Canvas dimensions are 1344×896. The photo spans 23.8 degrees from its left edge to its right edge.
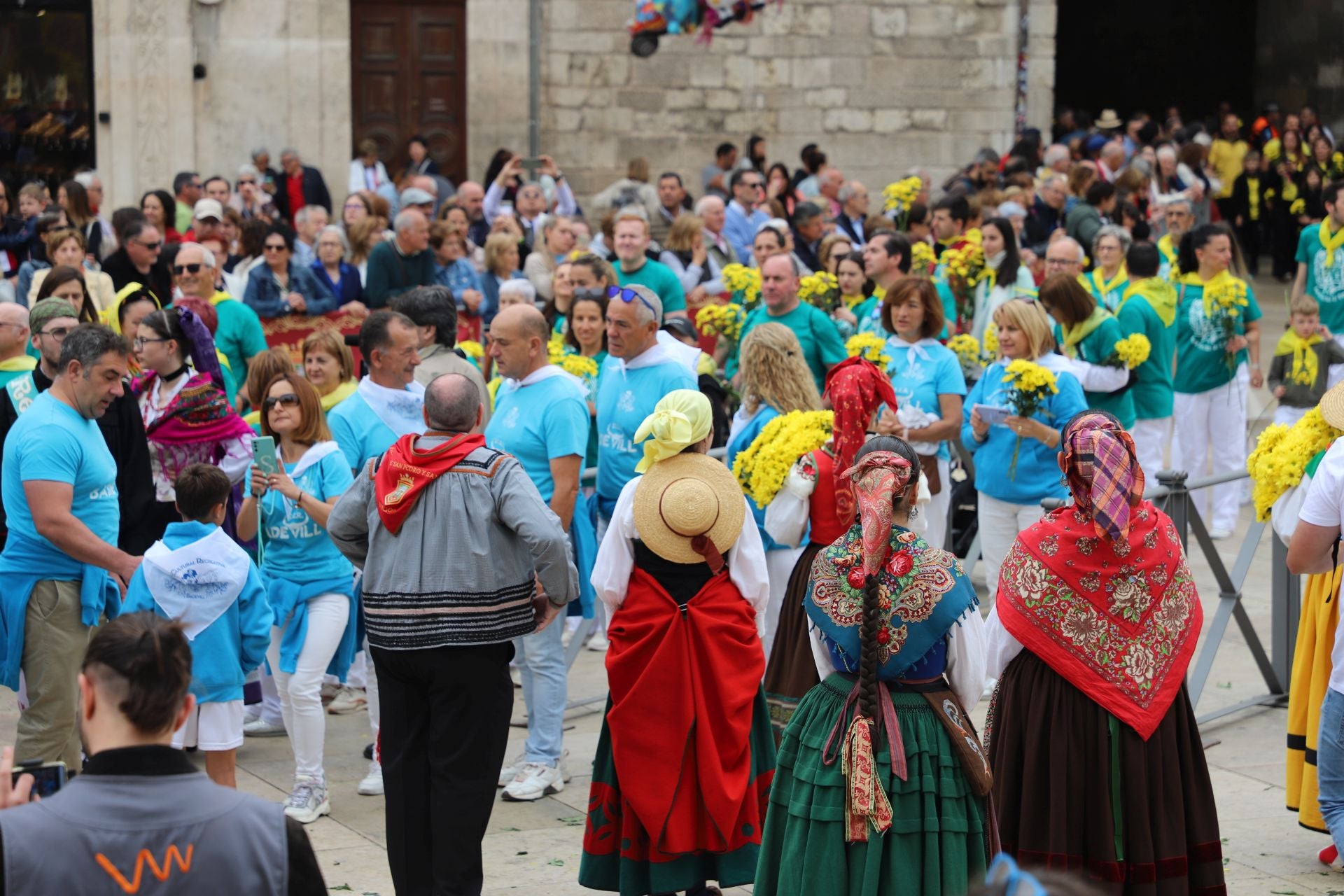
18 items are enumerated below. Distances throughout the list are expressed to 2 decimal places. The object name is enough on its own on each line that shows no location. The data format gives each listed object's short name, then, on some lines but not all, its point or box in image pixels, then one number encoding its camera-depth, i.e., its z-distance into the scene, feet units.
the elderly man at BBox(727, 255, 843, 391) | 55.70
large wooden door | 123.31
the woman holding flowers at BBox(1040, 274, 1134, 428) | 56.04
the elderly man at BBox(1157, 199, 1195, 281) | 76.75
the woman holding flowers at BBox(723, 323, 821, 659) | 43.53
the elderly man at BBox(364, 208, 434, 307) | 71.19
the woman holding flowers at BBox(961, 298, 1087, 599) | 47.77
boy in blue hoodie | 36.01
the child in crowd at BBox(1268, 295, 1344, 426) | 62.53
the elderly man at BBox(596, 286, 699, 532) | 43.41
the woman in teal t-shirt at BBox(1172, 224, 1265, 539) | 66.98
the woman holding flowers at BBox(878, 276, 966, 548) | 49.70
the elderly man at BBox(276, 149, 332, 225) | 110.24
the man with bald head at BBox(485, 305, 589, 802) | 40.31
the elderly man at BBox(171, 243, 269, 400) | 57.44
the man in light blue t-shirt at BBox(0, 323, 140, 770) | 35.72
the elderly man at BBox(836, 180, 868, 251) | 101.63
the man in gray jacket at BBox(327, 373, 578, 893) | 32.67
